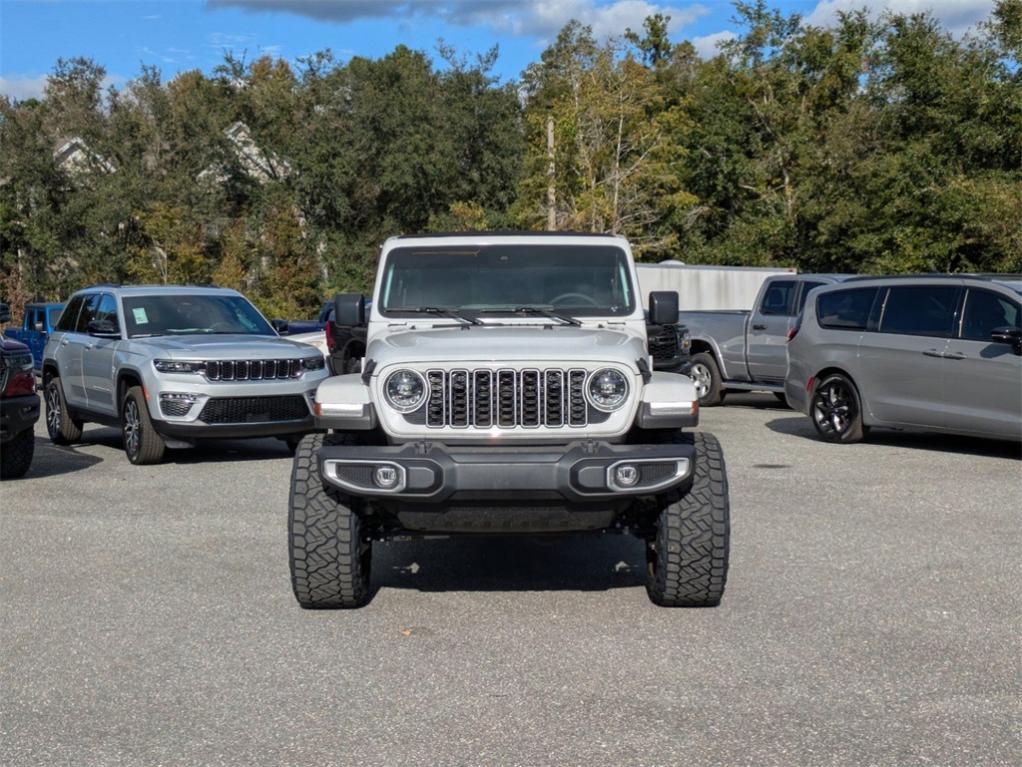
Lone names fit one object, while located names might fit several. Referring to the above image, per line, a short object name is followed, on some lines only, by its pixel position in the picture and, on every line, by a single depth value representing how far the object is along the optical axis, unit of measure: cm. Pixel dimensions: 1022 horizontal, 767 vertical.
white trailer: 3081
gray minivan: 1365
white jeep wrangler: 681
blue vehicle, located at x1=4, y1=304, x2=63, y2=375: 2492
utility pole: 4509
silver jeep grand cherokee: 1387
